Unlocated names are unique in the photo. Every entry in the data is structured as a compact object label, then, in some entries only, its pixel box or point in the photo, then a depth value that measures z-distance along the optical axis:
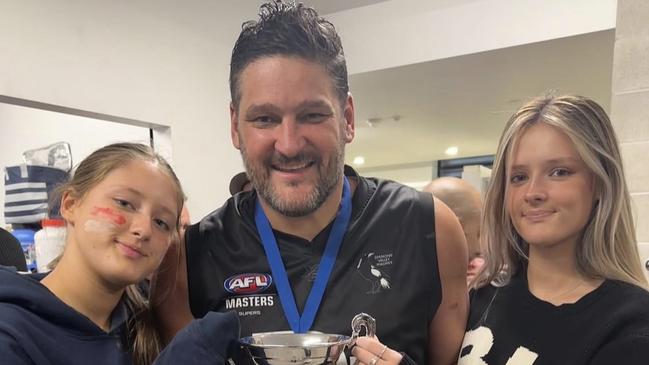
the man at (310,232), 1.16
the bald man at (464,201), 2.41
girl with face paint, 0.94
